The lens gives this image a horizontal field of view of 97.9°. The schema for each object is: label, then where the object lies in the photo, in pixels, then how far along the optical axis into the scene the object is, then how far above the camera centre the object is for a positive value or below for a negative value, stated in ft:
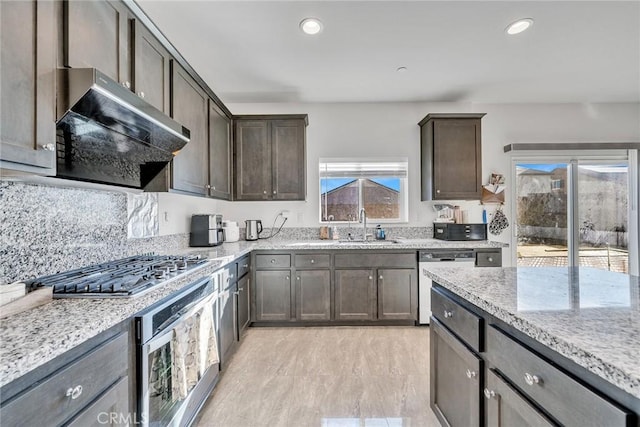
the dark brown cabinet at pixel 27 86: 2.93 +1.49
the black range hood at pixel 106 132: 3.58 +1.39
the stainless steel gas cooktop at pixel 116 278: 3.75 -0.97
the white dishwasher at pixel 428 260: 9.71 -1.59
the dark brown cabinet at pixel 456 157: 10.62 +2.20
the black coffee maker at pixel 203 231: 9.18 -0.49
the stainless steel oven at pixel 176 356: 3.73 -2.24
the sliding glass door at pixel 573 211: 12.07 +0.14
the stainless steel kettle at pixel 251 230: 10.97 -0.56
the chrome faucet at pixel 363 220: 11.19 -0.20
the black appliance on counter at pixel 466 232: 10.41 -0.65
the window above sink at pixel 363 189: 11.85 +1.11
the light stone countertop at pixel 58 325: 2.24 -1.10
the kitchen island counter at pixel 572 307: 2.06 -1.03
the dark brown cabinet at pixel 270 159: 10.69 +2.18
